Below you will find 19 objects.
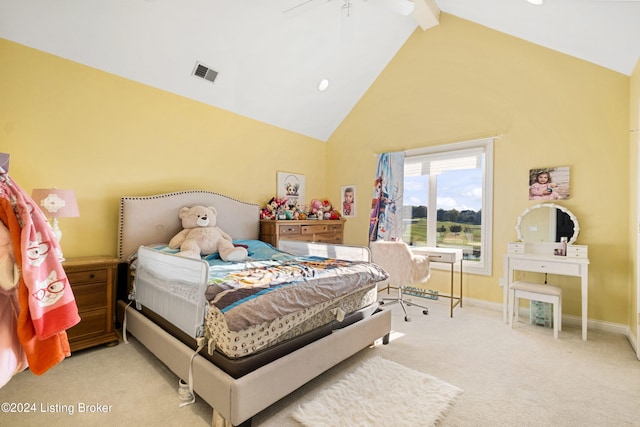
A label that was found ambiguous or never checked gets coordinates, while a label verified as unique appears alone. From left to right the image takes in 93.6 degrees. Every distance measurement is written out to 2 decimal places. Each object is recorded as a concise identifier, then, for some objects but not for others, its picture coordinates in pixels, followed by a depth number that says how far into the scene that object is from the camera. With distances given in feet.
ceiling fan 8.38
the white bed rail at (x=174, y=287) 5.59
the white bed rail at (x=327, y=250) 9.16
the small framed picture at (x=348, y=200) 16.26
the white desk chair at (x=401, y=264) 10.72
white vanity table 9.21
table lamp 7.50
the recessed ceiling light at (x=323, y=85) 13.87
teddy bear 9.59
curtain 14.47
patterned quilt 5.13
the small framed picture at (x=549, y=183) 10.48
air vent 10.80
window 12.30
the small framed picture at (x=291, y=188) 15.10
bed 5.05
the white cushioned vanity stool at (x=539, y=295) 9.09
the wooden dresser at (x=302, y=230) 13.00
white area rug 5.37
